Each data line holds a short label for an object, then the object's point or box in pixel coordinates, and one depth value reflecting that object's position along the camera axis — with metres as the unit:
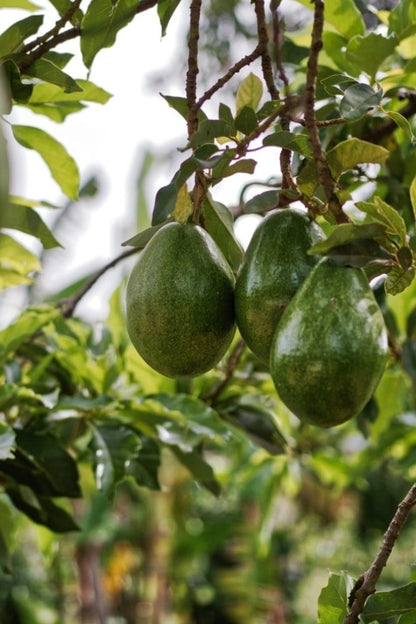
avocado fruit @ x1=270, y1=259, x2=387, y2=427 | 1.70
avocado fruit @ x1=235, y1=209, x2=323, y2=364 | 1.77
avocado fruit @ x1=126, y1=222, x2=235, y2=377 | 1.78
